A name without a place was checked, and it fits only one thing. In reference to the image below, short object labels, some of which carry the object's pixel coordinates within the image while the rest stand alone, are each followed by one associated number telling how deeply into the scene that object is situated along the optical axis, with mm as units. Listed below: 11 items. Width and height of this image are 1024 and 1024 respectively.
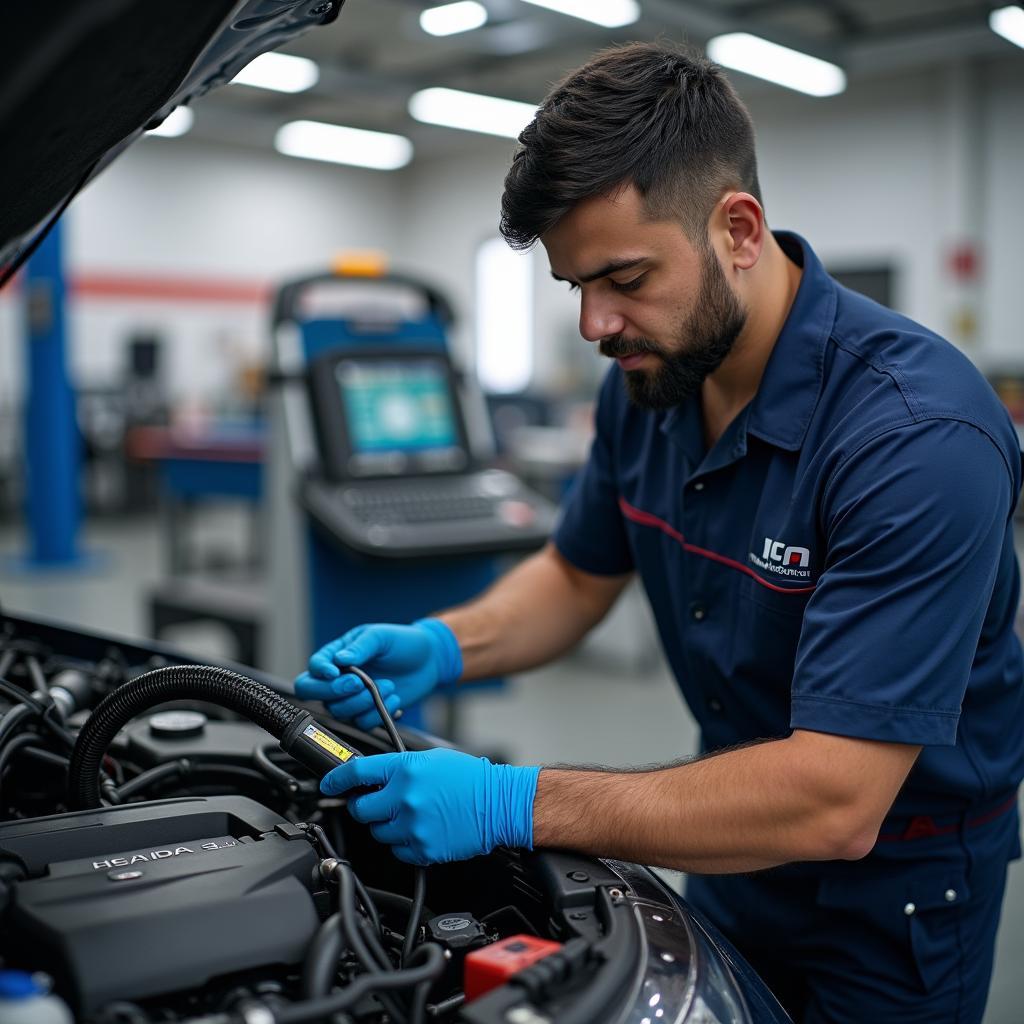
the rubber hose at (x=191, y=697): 933
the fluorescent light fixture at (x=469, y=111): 7916
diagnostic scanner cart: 2633
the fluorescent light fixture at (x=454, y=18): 6105
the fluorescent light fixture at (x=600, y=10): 5766
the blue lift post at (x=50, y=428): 6215
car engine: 680
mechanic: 926
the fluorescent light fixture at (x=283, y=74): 6930
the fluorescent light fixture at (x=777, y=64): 6742
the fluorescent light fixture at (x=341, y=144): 9180
